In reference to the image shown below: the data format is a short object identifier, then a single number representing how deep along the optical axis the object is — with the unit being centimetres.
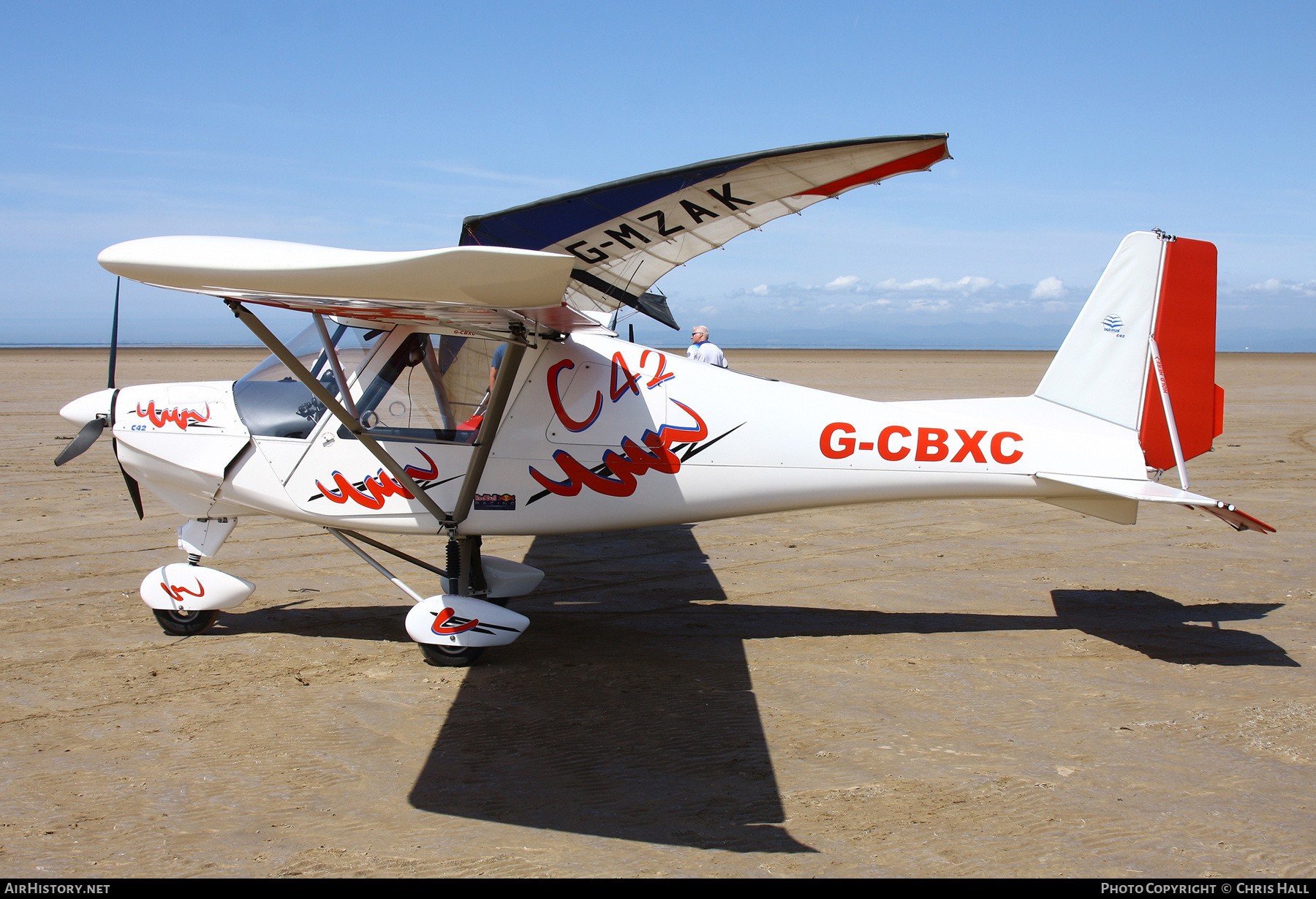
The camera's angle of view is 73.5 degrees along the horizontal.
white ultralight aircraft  543
